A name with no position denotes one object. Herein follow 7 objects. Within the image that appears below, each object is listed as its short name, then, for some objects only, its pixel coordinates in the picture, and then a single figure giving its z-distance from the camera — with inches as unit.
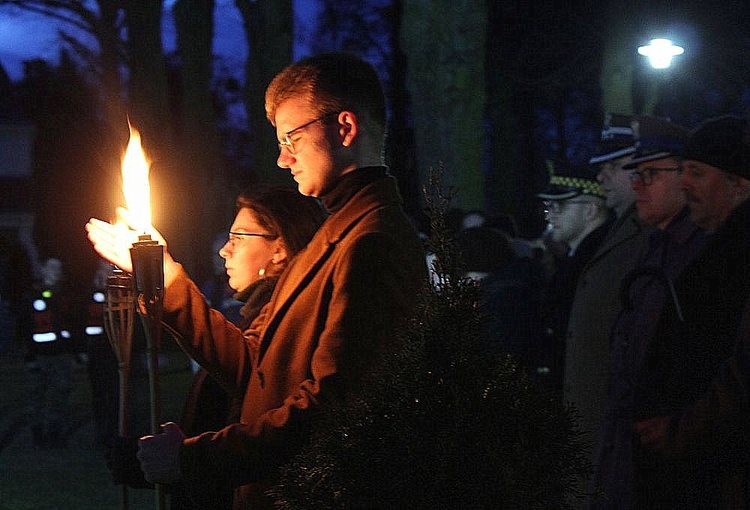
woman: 167.3
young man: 114.7
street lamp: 706.8
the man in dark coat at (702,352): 143.2
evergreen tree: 85.1
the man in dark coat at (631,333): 170.7
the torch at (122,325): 102.4
